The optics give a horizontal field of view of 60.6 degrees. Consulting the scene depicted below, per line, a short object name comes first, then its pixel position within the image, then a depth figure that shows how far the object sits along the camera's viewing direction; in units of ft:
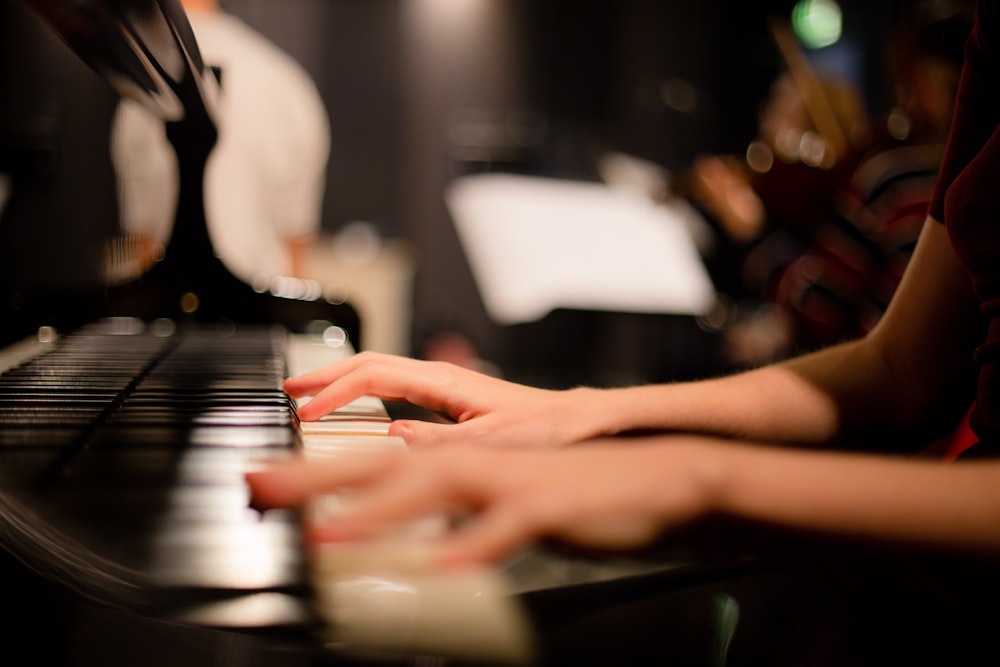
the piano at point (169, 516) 1.22
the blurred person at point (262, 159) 7.50
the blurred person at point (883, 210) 6.91
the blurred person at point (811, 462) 1.14
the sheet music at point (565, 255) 9.64
